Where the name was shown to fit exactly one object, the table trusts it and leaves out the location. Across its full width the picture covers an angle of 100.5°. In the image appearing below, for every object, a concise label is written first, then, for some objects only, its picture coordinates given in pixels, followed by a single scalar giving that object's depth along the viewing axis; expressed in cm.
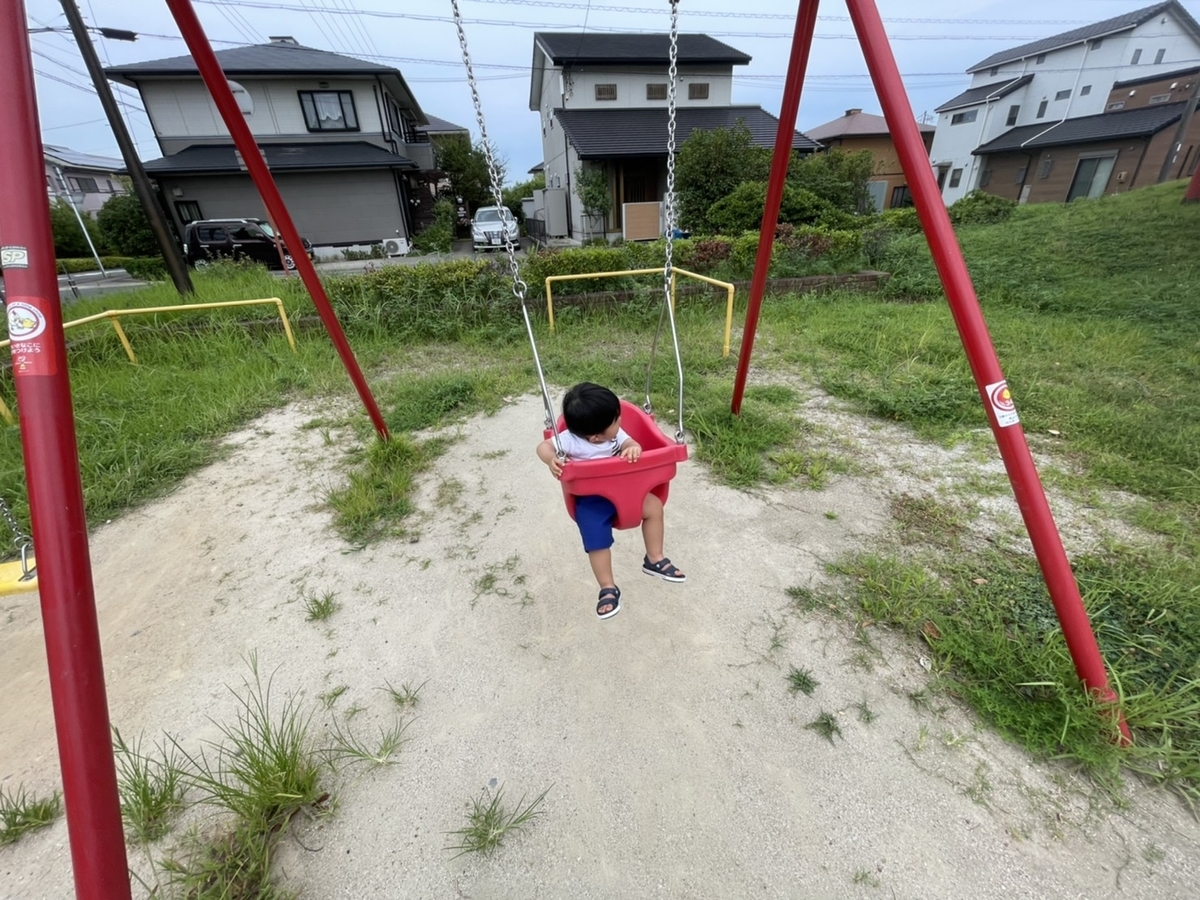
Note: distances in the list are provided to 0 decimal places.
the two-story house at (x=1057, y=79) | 2192
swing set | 84
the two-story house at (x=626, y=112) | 1482
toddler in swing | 179
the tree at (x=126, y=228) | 1596
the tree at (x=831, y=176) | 1066
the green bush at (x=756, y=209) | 857
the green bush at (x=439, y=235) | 1691
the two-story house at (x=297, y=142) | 1485
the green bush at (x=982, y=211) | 1216
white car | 1598
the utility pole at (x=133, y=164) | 545
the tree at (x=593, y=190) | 1459
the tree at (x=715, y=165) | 1045
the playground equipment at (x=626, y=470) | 173
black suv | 1182
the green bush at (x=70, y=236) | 1873
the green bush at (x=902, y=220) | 1027
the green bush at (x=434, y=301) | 586
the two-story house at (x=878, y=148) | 2373
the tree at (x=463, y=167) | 2184
